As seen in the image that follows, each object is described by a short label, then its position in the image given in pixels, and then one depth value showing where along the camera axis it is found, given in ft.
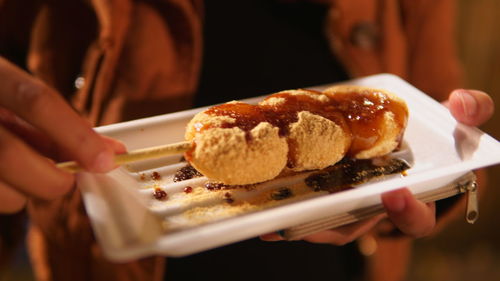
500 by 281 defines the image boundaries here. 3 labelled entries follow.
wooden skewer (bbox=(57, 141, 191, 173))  1.19
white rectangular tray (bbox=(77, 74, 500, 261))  1.11
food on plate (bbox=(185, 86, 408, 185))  1.22
